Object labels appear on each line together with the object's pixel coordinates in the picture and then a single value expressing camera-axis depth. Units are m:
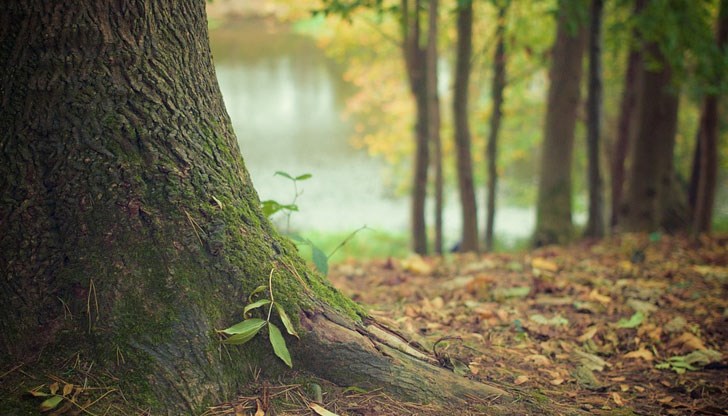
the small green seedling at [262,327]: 2.14
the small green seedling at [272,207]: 2.74
